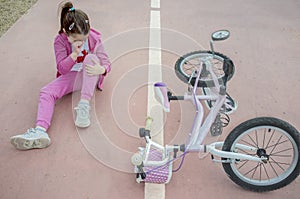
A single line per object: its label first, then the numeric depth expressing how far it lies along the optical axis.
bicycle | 1.70
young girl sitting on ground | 2.06
